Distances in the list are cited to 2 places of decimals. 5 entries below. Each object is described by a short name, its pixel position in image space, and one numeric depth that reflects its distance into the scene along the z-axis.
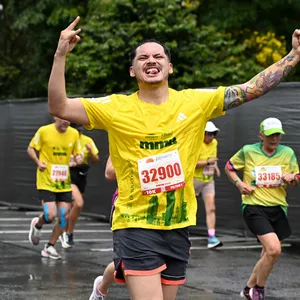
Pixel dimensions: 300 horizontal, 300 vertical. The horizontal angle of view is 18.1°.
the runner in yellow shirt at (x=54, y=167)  12.86
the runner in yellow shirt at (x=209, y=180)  13.66
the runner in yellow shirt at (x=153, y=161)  5.81
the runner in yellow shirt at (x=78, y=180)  13.60
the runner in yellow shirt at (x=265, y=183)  9.20
